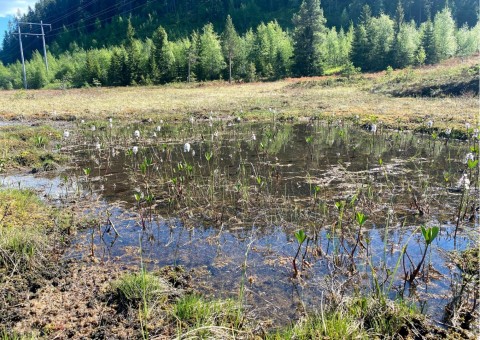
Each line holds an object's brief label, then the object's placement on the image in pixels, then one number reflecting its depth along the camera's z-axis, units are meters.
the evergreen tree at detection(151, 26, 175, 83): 70.88
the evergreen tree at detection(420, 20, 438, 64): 65.19
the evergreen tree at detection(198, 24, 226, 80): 71.31
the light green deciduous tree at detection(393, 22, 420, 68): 64.00
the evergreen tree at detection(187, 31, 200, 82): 69.12
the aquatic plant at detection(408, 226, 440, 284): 4.34
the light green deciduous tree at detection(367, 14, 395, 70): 66.00
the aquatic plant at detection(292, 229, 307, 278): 4.91
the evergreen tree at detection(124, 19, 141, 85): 69.75
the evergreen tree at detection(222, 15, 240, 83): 69.05
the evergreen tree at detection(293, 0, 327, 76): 68.44
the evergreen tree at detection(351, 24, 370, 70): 67.69
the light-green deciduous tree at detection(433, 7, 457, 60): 66.00
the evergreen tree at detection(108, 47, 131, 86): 70.81
